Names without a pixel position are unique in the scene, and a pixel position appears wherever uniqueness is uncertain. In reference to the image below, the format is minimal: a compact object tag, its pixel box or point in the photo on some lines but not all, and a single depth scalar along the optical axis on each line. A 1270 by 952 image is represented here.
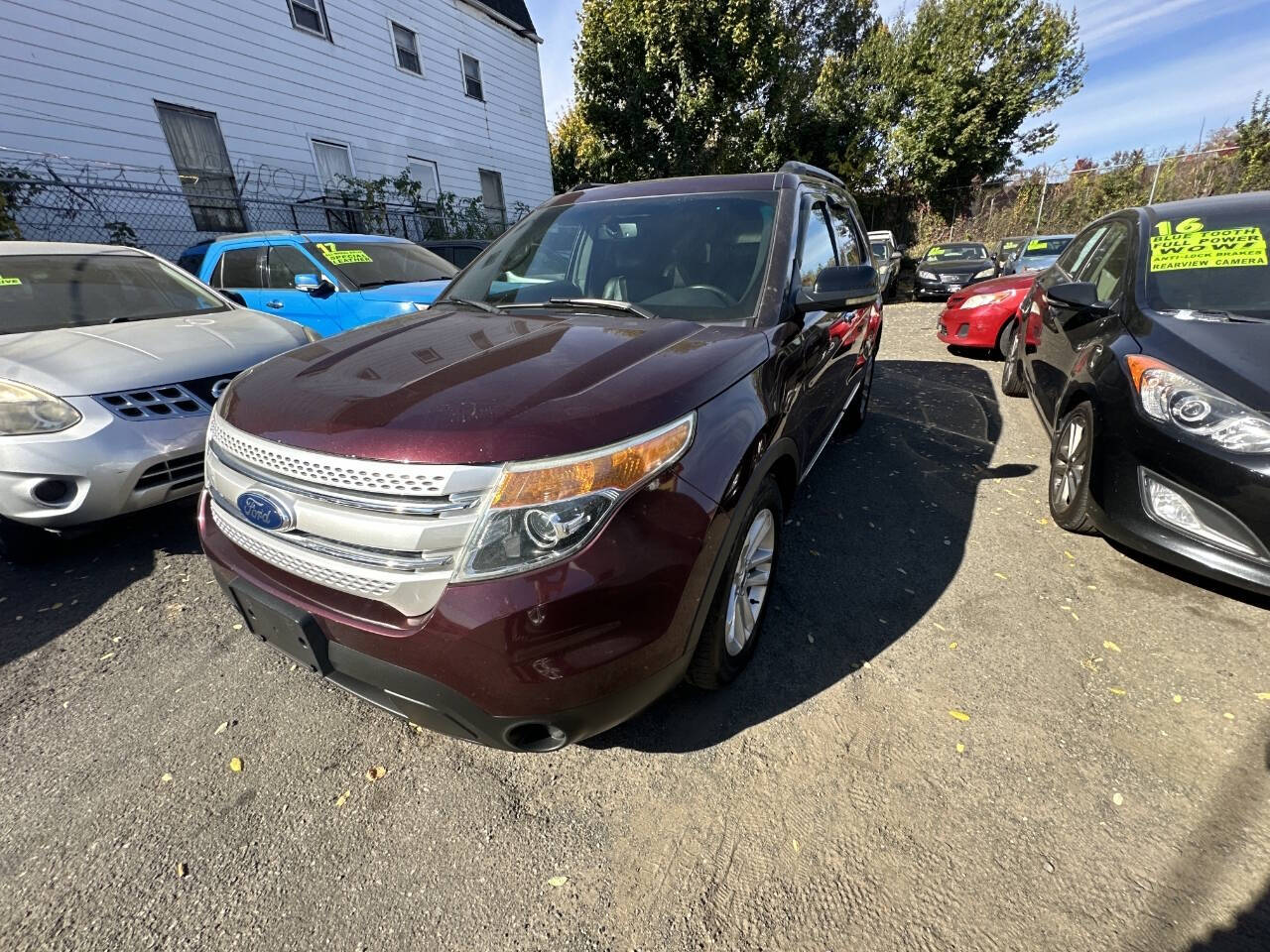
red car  6.49
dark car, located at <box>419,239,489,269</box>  9.08
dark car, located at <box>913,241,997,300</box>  11.98
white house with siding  6.86
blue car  5.03
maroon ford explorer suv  1.31
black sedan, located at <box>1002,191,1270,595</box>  2.11
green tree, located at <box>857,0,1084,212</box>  16.64
